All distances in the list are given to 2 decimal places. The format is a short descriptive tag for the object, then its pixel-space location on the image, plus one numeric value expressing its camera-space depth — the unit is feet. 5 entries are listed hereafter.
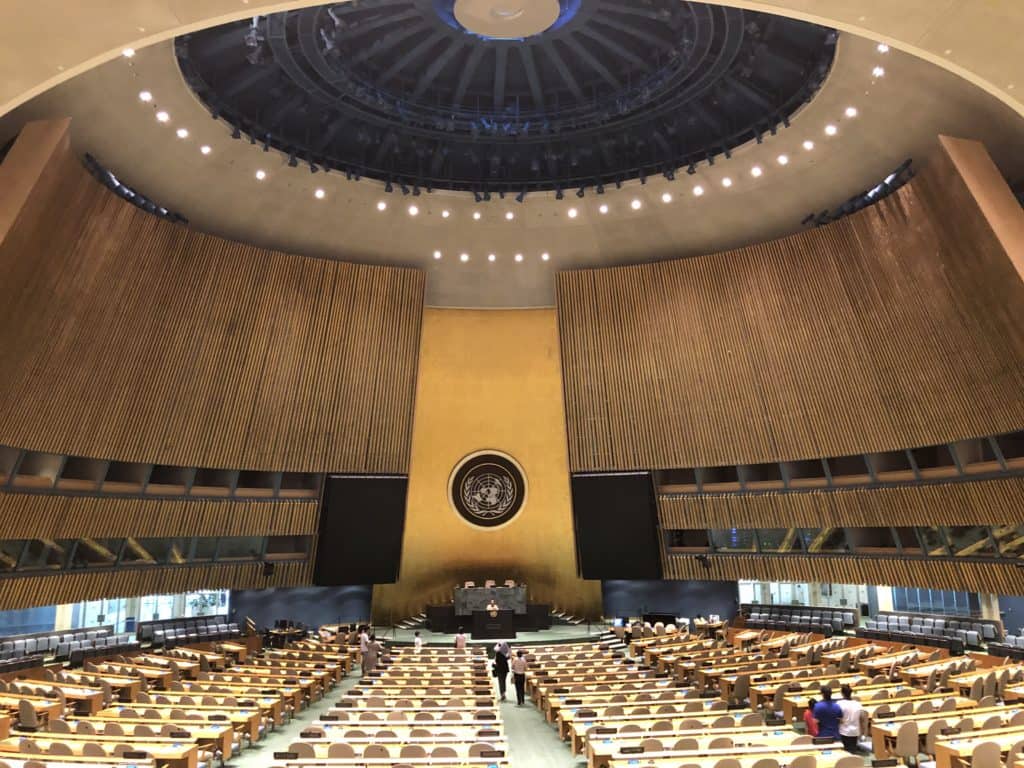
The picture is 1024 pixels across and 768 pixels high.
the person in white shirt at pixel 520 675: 43.91
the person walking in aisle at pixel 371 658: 50.90
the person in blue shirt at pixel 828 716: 29.71
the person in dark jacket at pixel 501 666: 46.11
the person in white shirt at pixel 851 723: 29.66
